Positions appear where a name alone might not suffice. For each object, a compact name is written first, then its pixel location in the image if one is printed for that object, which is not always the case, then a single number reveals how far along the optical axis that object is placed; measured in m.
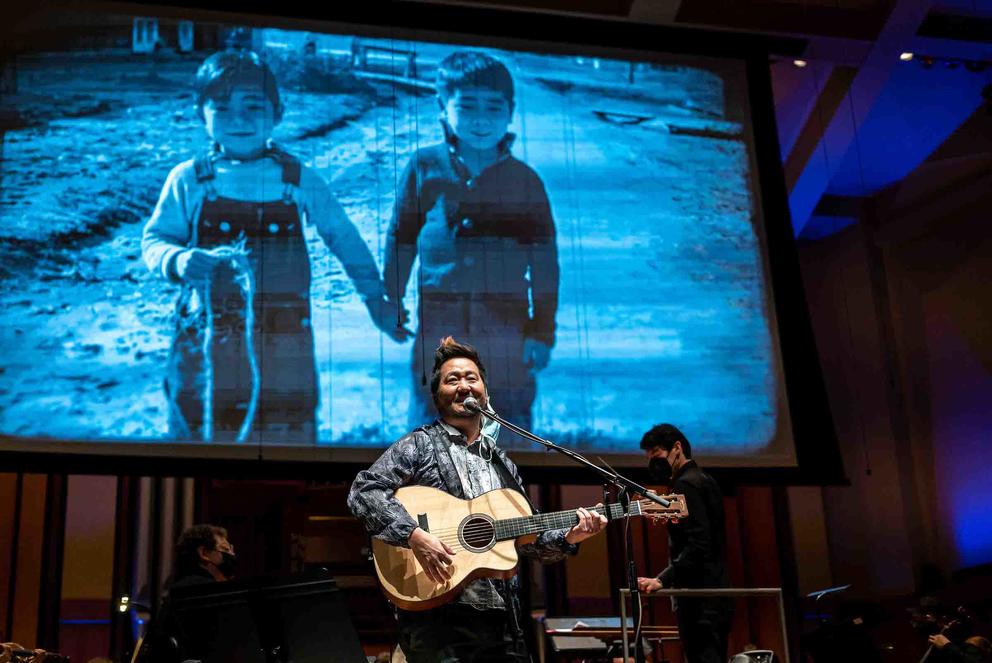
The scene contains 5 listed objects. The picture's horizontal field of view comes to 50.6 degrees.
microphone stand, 3.53
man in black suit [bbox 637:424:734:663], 4.76
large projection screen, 6.78
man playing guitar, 3.39
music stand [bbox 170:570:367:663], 3.35
